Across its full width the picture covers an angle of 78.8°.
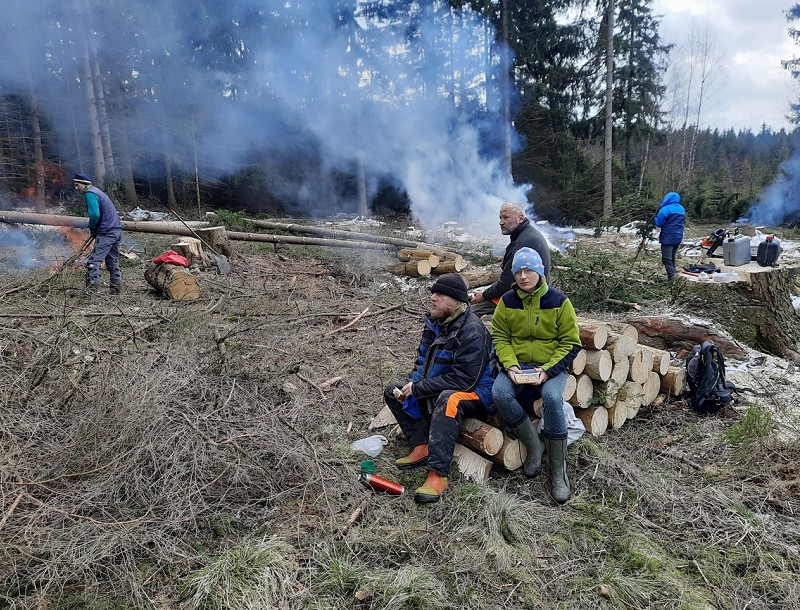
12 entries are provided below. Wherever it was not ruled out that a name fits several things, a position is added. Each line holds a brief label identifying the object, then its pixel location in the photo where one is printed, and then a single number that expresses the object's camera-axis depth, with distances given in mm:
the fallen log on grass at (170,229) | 9539
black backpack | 4336
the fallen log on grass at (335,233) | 12664
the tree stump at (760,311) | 6094
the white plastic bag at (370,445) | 3738
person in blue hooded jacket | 8719
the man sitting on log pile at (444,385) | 3371
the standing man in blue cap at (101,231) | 7242
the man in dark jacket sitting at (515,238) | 4285
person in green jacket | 3369
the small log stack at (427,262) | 10273
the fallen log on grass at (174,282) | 7480
